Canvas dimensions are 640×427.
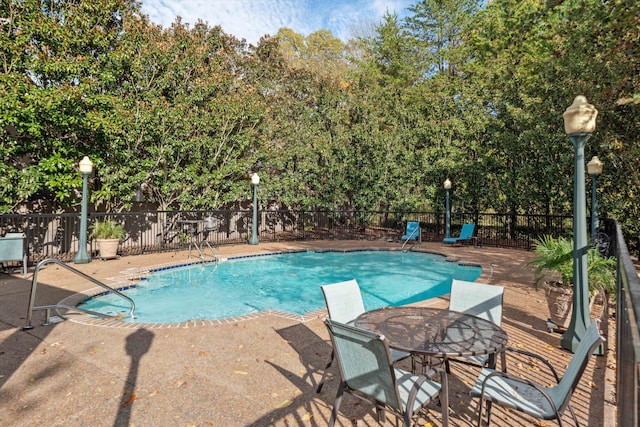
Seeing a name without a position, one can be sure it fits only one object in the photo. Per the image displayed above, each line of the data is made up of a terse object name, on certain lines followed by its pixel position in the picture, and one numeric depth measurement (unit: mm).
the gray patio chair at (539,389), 2082
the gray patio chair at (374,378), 2076
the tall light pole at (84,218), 8734
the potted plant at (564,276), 4590
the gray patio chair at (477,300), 3406
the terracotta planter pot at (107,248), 9352
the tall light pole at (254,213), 12781
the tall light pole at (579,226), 3805
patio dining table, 2385
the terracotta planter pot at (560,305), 4551
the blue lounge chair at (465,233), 12594
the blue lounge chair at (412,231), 12898
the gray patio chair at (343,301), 3408
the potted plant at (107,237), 9384
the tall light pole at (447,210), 14279
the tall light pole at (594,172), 9844
